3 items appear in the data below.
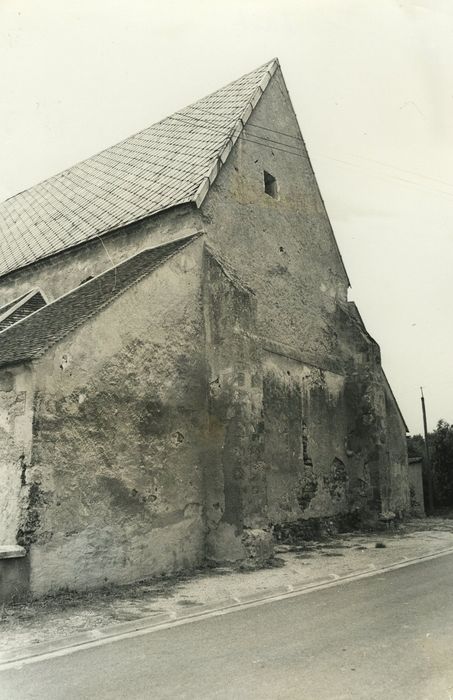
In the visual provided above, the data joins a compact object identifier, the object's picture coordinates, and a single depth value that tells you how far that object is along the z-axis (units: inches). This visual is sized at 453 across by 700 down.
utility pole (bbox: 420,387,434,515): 1053.7
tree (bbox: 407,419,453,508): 1125.7
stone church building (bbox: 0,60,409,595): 328.8
